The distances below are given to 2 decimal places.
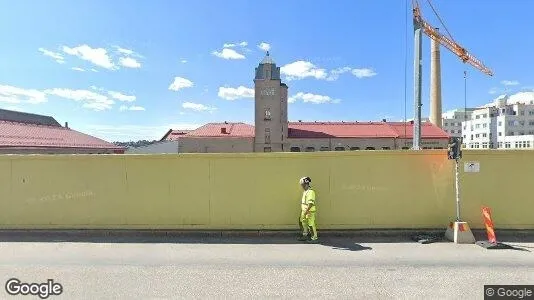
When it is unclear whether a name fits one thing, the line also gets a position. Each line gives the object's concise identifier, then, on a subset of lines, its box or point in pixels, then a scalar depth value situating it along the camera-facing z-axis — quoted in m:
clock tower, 54.19
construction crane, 27.11
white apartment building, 97.19
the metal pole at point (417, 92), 26.80
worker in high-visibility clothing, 7.30
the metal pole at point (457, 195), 7.34
